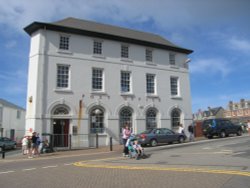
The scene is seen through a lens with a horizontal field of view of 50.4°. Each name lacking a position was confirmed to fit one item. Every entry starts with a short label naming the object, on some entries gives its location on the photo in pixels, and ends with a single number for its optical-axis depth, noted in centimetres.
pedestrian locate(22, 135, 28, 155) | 1898
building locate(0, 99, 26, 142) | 3954
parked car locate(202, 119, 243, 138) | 2558
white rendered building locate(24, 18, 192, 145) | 2214
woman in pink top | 1555
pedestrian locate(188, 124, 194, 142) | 2430
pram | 1358
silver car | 2012
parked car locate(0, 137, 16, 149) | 2617
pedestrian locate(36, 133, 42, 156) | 1776
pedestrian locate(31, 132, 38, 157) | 1714
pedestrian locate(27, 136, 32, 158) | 1761
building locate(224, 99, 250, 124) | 8038
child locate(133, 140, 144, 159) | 1355
